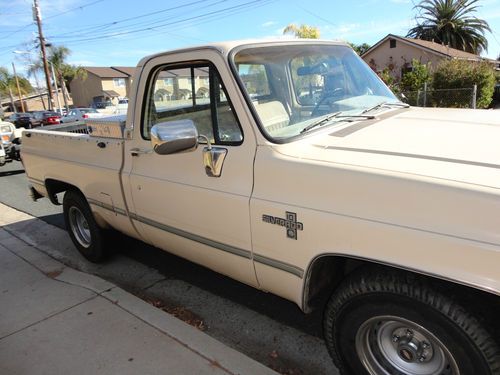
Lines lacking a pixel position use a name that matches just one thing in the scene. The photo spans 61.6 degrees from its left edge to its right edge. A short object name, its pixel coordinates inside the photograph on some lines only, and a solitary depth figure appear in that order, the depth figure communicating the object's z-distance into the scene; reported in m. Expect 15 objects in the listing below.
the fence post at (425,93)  12.97
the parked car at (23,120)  31.02
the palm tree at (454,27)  45.91
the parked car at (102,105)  42.49
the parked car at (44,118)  28.16
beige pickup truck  1.77
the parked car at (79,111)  26.83
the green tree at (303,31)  22.66
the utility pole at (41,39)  36.66
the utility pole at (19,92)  60.53
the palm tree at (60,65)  51.28
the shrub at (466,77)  16.17
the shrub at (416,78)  17.28
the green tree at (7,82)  69.06
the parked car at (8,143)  10.85
